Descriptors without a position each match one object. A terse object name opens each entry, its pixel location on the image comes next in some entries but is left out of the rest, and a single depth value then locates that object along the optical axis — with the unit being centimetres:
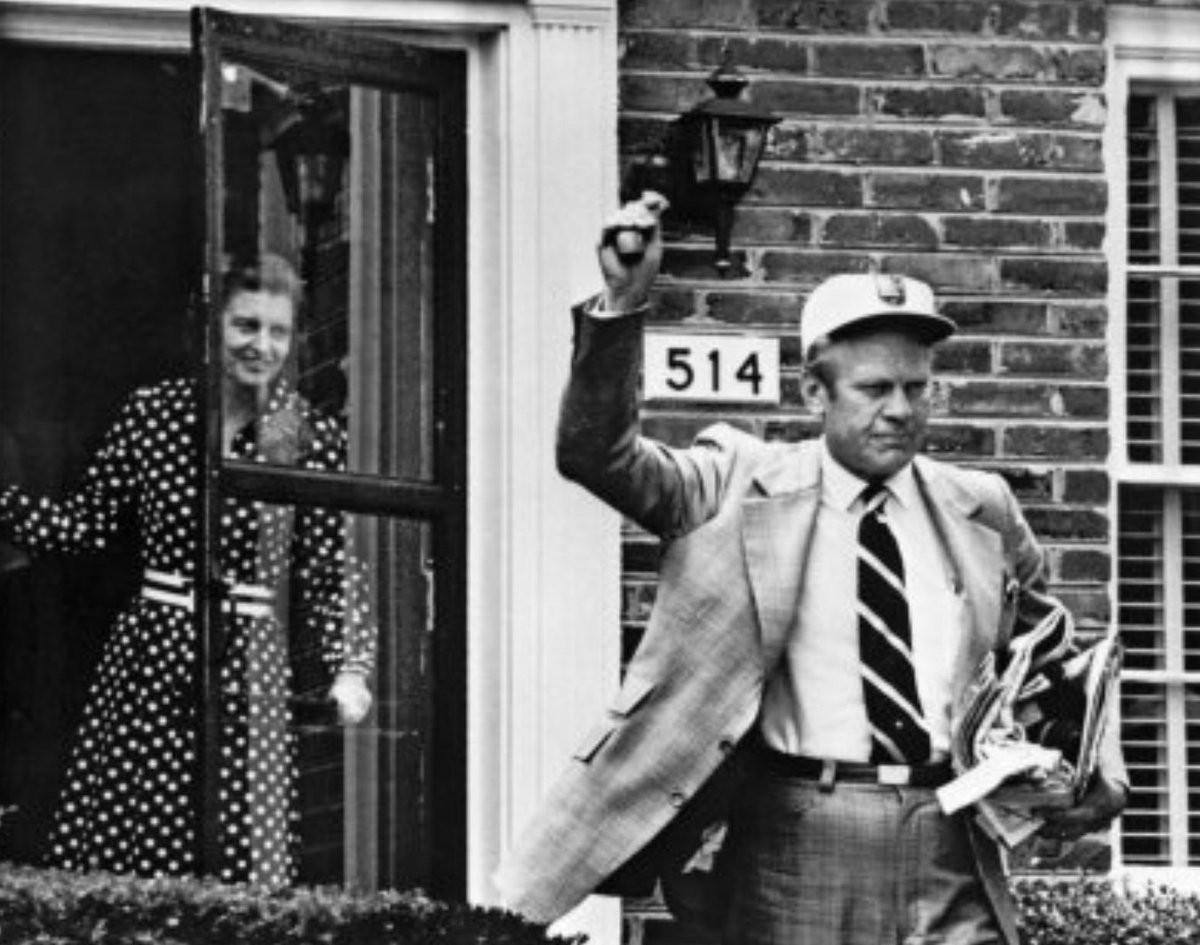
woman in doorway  1012
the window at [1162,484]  1090
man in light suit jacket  880
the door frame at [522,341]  1033
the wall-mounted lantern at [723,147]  1035
